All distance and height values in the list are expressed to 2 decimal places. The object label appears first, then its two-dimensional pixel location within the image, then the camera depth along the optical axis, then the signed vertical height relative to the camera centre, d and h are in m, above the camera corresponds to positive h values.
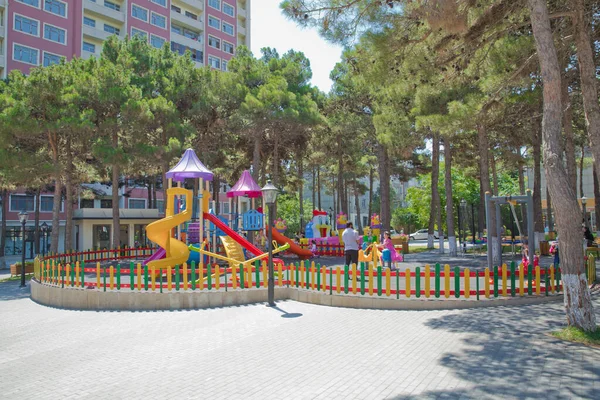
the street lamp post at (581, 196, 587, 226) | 22.12 +0.92
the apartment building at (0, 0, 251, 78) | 37.38 +20.28
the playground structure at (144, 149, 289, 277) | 14.08 -0.10
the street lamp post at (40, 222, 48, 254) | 34.16 -0.45
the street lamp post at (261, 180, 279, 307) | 10.59 +0.00
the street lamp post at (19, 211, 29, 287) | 17.22 +0.34
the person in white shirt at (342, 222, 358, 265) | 14.16 -0.55
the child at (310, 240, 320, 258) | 23.56 -1.12
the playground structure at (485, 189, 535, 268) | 11.04 +0.35
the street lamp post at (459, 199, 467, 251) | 23.58 +1.28
